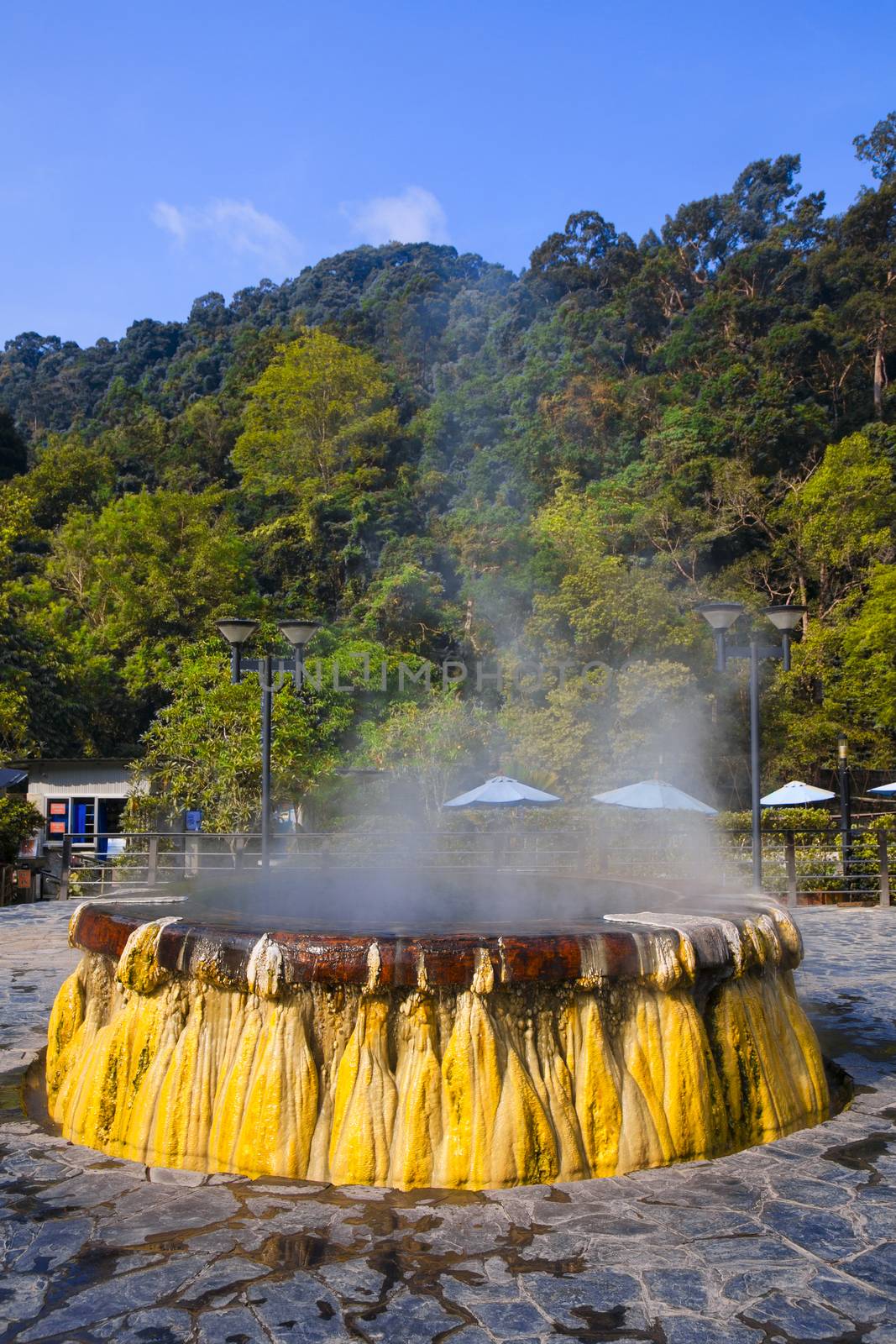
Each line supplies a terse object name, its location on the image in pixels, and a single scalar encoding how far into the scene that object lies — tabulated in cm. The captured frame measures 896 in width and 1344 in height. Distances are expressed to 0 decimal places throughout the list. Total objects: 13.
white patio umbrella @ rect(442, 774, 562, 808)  1705
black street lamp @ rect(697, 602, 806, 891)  1135
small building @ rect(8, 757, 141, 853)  2050
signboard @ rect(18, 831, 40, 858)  1525
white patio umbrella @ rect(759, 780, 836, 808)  1936
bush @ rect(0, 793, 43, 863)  1328
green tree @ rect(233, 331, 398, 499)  4278
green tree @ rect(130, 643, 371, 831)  1777
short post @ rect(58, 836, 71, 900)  1367
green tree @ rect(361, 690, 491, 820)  2409
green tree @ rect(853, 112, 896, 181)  4231
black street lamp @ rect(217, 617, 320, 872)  1071
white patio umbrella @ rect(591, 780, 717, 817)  1548
